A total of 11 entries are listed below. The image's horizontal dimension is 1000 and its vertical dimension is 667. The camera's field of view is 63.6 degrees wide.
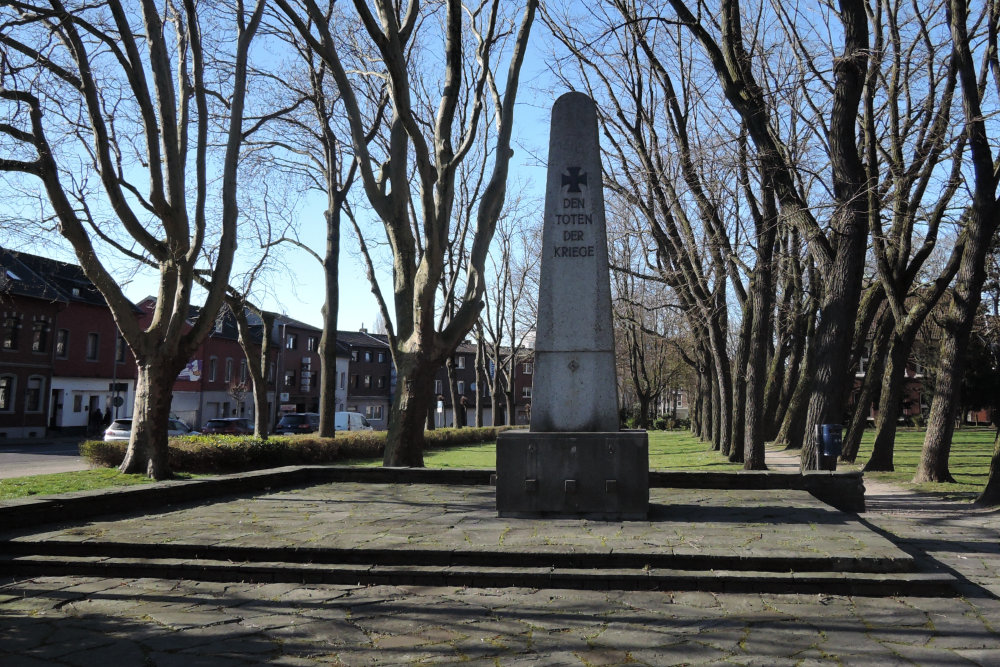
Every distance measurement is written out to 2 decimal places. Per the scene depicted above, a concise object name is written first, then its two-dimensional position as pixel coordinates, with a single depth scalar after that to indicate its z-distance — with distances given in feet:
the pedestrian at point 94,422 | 154.10
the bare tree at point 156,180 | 42.57
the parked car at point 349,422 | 147.84
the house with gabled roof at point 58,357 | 134.21
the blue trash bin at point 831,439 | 38.81
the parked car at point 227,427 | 113.60
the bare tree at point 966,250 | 40.73
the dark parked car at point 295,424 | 127.54
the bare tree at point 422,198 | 43.29
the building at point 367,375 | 273.33
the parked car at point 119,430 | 90.84
